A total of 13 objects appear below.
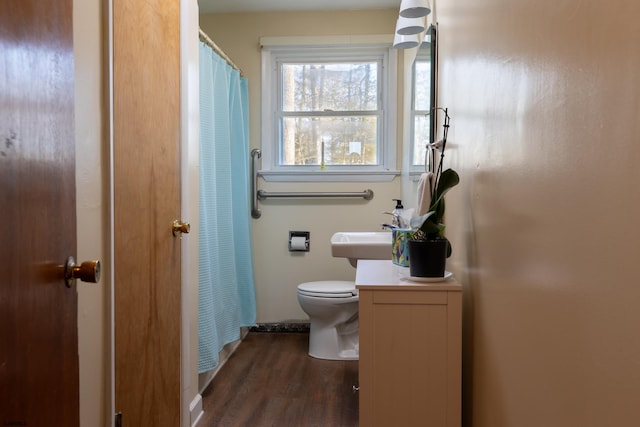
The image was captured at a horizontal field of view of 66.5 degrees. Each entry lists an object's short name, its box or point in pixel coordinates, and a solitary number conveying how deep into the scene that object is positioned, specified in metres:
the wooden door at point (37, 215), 0.72
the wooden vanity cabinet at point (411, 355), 1.47
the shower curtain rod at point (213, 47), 2.40
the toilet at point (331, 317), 2.89
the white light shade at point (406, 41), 2.46
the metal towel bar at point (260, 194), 3.41
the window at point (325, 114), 3.44
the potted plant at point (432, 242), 1.52
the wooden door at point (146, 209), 1.41
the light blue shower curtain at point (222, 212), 2.37
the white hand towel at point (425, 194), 1.64
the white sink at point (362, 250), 2.39
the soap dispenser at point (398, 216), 2.53
